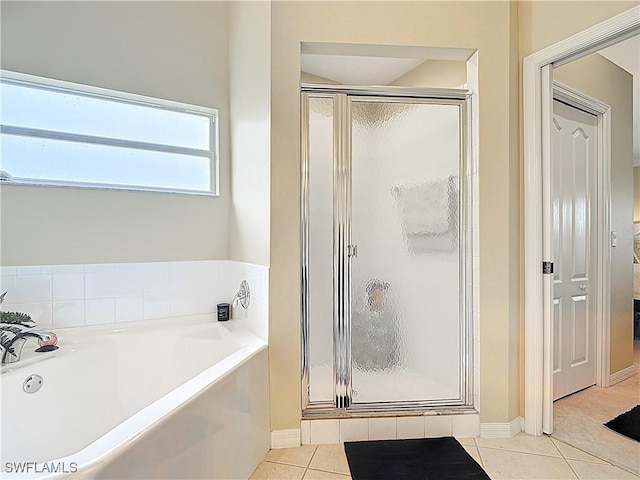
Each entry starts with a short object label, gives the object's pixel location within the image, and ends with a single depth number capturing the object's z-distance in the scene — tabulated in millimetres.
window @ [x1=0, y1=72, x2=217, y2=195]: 1944
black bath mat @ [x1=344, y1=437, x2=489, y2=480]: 1728
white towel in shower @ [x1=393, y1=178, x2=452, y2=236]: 2145
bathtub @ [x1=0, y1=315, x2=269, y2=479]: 1087
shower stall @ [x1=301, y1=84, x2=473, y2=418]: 2076
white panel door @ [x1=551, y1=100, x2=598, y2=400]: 2566
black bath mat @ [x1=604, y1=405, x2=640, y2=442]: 2125
